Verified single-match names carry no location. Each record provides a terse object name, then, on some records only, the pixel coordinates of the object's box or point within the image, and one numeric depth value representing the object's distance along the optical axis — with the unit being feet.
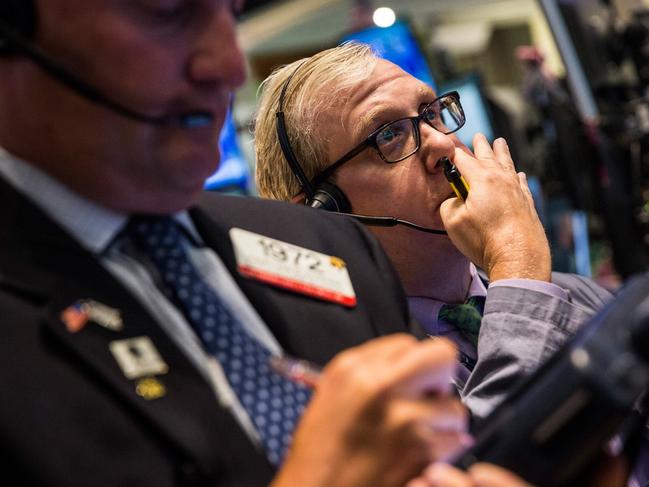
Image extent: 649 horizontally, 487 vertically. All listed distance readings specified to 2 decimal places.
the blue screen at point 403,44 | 16.96
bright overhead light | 27.56
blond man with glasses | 5.62
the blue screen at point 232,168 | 17.25
